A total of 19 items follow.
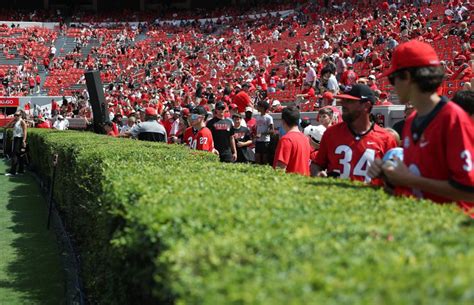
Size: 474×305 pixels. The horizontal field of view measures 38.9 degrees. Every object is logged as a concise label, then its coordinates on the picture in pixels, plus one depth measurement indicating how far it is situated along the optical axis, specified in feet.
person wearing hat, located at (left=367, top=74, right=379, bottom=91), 50.14
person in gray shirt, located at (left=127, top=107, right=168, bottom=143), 40.98
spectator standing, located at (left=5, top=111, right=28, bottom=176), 64.34
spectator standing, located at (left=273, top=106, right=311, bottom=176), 21.83
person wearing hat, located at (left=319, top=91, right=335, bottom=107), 37.58
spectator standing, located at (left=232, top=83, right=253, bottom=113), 46.43
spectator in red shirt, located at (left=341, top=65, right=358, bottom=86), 52.29
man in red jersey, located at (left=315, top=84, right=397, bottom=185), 17.92
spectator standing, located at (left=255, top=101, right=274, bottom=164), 39.55
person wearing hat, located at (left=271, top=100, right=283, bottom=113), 55.93
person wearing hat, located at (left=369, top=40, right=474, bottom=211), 11.16
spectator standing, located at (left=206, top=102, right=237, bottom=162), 36.50
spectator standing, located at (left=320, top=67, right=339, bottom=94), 53.91
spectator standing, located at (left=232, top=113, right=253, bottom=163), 40.61
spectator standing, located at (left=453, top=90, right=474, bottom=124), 17.80
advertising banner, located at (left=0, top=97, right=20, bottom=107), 129.98
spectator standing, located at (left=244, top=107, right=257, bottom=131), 44.30
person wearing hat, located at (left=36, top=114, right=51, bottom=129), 87.72
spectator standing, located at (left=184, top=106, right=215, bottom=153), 33.10
